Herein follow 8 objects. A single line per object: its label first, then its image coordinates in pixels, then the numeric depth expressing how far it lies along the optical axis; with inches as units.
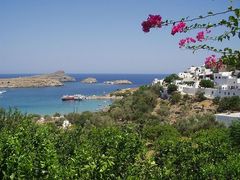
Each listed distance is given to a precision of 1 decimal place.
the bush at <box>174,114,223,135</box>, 1106.6
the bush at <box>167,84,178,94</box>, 1819.4
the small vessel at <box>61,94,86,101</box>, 3186.4
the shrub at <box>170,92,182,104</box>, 1676.2
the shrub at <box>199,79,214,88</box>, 1789.6
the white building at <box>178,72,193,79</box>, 2387.1
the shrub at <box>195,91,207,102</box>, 1640.9
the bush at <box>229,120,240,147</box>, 666.0
